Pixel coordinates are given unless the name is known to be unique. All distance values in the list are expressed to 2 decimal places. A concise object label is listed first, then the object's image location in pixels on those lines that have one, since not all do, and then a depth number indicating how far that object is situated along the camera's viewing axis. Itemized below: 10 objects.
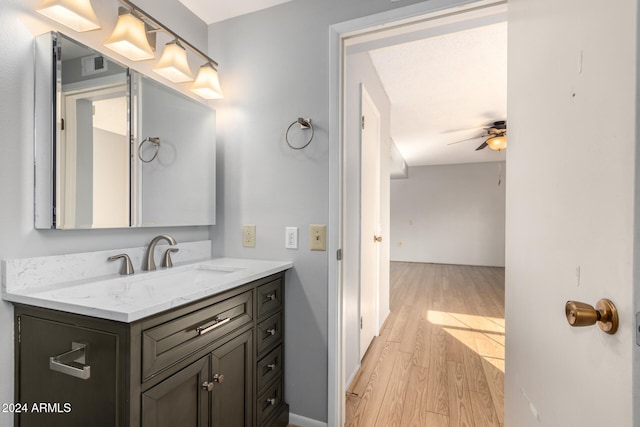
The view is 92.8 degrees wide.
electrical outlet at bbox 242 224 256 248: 1.72
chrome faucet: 1.41
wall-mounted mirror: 1.10
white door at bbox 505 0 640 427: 0.56
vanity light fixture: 1.31
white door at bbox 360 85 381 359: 2.35
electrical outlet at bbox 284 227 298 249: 1.62
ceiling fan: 3.82
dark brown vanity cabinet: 0.85
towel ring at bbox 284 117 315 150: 1.55
